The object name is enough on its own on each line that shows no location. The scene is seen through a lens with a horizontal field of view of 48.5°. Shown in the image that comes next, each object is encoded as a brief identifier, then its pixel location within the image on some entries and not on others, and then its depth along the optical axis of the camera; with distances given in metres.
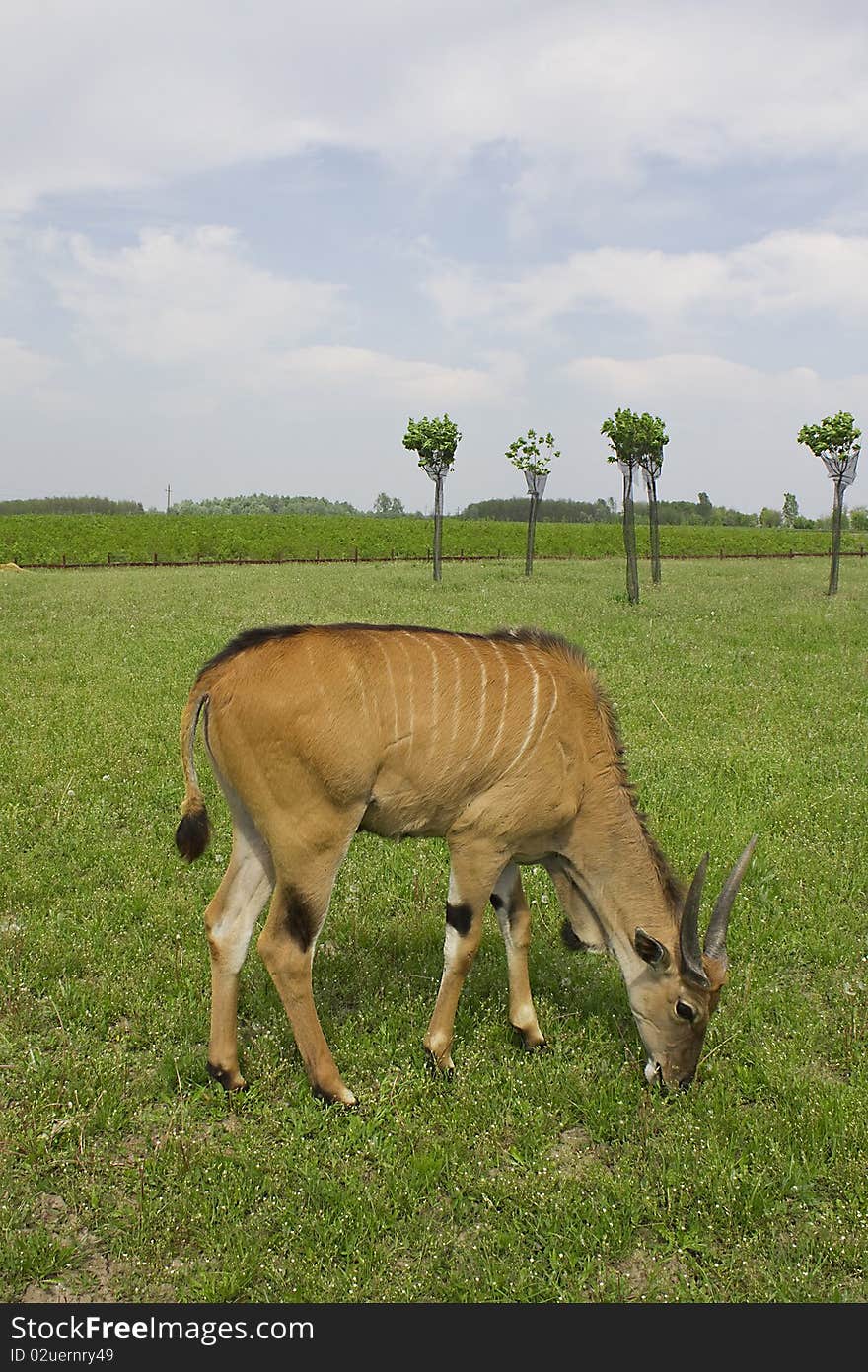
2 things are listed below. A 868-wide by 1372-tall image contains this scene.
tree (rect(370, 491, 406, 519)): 125.31
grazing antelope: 5.04
